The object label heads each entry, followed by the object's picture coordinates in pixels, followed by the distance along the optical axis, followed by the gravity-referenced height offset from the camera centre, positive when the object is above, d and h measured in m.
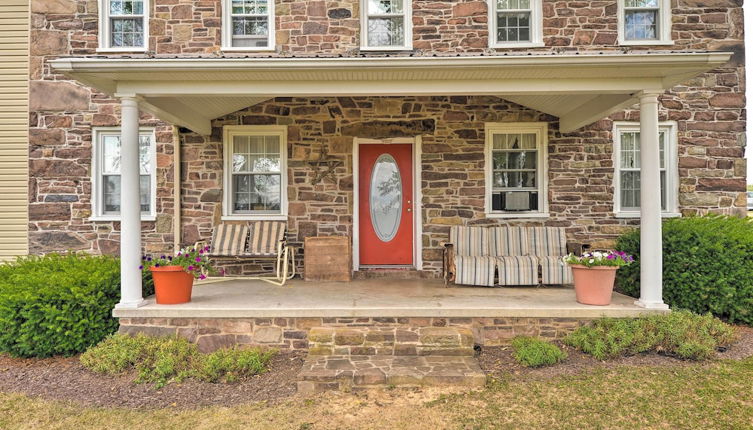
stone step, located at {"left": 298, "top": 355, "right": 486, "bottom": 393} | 3.66 -1.32
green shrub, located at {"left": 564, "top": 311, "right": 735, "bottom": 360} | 4.06 -1.14
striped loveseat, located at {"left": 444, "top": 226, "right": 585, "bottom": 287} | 5.58 -0.50
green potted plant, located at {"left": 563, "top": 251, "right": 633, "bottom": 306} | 4.50 -0.59
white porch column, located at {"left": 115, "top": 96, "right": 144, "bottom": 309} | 4.42 +0.11
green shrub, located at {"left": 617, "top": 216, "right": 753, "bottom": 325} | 4.74 -0.59
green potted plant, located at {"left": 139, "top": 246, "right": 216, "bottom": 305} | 4.50 -0.57
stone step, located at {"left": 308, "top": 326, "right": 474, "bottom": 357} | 4.15 -1.19
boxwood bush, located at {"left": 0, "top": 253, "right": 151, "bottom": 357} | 4.15 -0.89
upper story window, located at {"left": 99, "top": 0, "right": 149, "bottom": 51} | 6.50 +2.96
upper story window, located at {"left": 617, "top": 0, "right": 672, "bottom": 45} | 6.44 +2.97
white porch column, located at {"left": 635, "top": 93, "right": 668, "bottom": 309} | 4.45 +0.17
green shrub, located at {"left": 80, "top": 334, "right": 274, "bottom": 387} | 3.90 -1.30
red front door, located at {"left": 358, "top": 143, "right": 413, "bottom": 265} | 6.59 +0.24
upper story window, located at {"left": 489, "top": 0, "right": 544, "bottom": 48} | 6.47 +2.96
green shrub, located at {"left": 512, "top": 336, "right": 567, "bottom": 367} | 4.01 -1.27
